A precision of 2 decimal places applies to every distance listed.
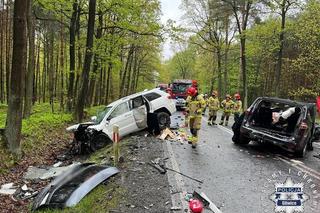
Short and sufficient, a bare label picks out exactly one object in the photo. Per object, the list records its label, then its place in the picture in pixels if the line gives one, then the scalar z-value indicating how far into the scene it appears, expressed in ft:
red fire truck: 64.40
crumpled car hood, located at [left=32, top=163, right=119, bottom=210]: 15.94
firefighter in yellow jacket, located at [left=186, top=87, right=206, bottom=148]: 26.34
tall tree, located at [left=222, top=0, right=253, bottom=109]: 71.64
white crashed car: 29.74
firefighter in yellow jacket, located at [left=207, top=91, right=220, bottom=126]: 42.21
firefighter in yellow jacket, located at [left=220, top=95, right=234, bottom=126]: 43.05
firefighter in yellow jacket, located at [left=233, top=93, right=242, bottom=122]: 42.91
